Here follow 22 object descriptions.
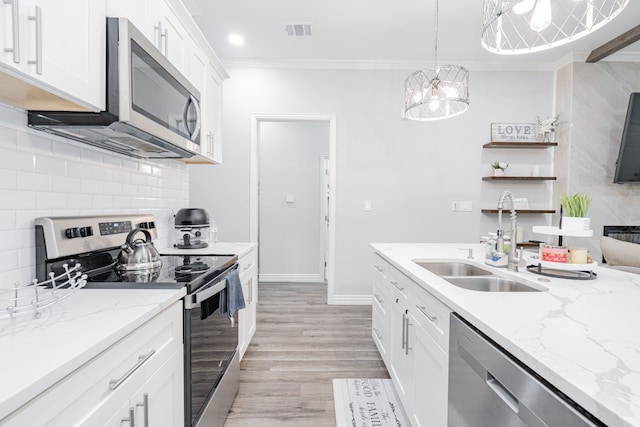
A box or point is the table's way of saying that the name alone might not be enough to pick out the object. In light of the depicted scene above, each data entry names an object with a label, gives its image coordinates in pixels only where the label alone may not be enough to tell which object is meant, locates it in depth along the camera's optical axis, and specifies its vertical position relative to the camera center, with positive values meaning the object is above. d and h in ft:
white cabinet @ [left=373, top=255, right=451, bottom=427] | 4.06 -2.16
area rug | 5.98 -3.93
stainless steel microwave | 3.92 +1.37
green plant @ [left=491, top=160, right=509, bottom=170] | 12.06 +1.69
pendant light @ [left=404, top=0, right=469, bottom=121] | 7.06 +2.67
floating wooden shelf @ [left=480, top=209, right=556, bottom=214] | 11.82 -0.01
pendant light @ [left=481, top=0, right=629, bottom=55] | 3.77 +2.50
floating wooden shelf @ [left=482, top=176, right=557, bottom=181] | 11.94 +1.21
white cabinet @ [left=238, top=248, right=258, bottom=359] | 7.36 -2.43
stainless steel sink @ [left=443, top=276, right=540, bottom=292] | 5.05 -1.23
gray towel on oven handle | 5.73 -1.61
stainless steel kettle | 4.73 -0.77
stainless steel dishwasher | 2.16 -1.49
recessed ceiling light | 10.56 +5.61
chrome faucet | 5.22 -0.72
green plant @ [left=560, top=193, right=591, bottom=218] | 5.12 +0.11
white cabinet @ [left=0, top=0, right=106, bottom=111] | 2.64 +1.45
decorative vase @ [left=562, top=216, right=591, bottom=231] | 4.91 -0.19
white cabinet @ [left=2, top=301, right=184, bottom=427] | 2.09 -1.50
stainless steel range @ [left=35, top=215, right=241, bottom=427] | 4.09 -0.99
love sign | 12.37 +3.01
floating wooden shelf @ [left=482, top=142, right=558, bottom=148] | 11.89 +2.46
